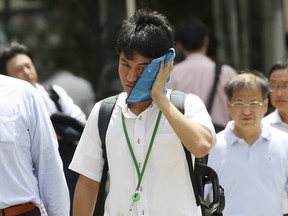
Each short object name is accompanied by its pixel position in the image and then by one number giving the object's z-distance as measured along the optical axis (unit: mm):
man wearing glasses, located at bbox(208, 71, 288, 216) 10844
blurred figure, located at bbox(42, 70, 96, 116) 17187
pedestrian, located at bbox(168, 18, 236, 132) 14422
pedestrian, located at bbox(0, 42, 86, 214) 12102
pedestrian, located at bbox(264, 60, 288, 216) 12281
